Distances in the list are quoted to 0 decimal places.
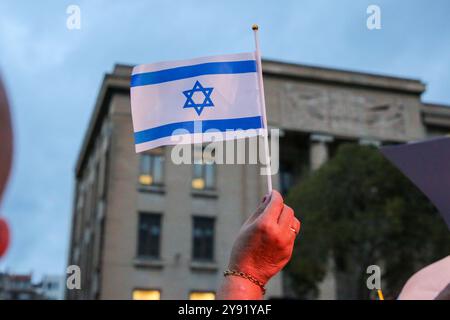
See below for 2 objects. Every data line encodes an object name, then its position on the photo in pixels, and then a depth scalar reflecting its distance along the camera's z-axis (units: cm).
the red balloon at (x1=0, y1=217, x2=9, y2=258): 154
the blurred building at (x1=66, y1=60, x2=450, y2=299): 3284
